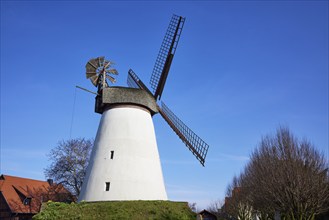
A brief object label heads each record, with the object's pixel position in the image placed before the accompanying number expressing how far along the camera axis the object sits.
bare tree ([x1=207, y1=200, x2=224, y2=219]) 40.63
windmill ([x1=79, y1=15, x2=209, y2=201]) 17.62
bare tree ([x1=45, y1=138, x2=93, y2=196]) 33.22
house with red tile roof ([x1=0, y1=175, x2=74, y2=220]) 32.88
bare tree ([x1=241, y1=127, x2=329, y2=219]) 17.70
